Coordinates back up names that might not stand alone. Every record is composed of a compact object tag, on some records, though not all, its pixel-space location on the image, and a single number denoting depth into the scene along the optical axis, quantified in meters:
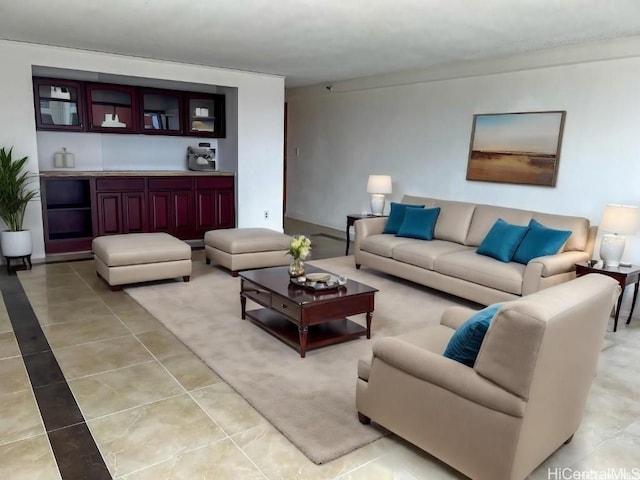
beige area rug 2.44
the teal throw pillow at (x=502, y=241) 4.41
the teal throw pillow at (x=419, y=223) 5.30
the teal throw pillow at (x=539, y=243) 4.22
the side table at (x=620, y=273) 3.87
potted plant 4.96
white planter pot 5.10
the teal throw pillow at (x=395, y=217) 5.59
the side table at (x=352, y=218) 6.37
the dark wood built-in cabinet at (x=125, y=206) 6.03
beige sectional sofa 4.09
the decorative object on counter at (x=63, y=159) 6.15
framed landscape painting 5.00
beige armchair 1.76
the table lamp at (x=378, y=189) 6.40
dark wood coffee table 3.25
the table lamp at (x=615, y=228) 3.94
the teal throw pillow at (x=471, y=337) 1.95
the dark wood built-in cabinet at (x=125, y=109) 5.89
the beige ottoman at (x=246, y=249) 5.15
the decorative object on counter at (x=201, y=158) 7.20
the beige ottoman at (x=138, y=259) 4.51
